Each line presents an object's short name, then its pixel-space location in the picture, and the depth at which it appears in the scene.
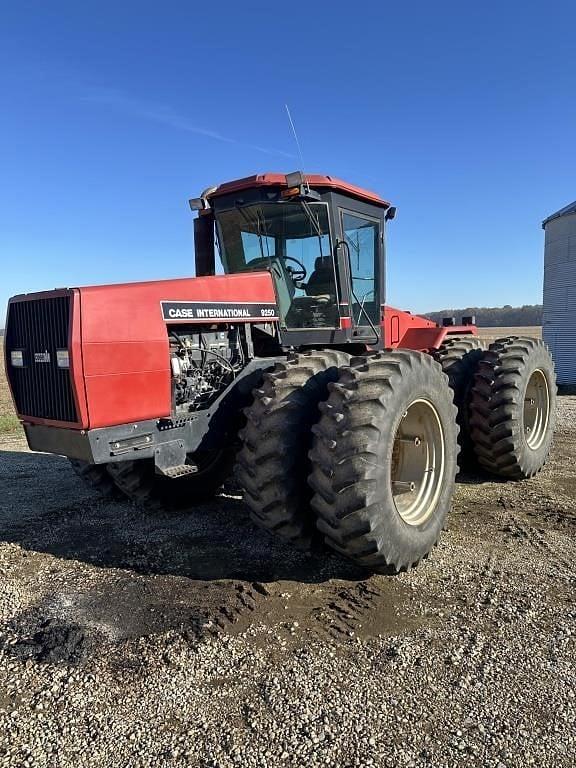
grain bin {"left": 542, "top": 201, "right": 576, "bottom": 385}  17.19
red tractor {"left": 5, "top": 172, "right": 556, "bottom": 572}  3.83
